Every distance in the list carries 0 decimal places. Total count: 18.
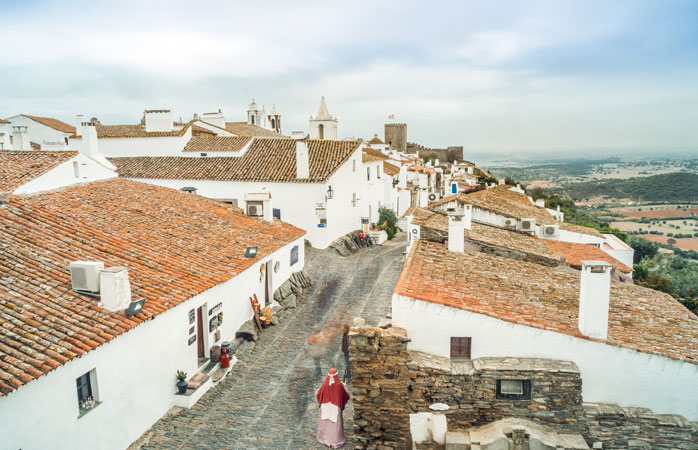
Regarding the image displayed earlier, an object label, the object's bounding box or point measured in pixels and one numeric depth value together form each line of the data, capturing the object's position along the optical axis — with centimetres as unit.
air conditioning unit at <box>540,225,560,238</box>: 2281
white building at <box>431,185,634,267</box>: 2230
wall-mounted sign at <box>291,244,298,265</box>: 1945
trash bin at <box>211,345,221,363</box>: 1238
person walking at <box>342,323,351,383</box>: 1183
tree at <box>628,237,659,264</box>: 4406
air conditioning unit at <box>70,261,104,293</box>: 918
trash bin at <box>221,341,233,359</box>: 1234
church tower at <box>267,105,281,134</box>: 8150
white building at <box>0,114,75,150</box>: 4549
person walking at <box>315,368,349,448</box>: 879
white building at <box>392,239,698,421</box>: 849
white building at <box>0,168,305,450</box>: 740
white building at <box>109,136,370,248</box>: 2577
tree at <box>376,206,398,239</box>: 3356
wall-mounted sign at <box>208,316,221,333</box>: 1247
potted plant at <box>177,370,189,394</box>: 1060
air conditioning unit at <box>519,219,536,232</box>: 2216
